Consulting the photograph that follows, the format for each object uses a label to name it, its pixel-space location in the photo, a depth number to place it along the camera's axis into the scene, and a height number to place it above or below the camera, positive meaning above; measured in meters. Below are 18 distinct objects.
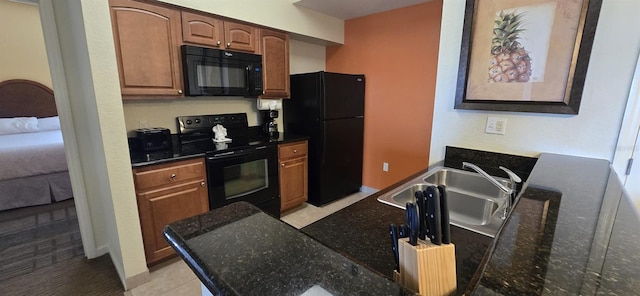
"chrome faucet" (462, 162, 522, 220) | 1.12 -0.37
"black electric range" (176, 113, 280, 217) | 2.14 -0.50
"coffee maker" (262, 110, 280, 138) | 2.96 -0.25
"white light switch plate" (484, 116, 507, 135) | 1.59 -0.13
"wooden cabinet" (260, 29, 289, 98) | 2.60 +0.39
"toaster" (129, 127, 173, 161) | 1.95 -0.34
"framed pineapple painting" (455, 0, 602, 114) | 1.34 +0.28
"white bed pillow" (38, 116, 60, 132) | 4.09 -0.41
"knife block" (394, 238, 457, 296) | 0.48 -0.30
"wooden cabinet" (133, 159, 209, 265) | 1.80 -0.70
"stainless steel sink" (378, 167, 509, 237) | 1.30 -0.48
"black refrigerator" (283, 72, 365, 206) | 2.83 -0.25
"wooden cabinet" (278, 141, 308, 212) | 2.69 -0.77
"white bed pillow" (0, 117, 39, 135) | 3.75 -0.40
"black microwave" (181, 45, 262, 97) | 2.11 +0.24
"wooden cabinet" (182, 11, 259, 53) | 2.09 +0.57
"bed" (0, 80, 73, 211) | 2.79 -0.75
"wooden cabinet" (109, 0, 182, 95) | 1.78 +0.37
